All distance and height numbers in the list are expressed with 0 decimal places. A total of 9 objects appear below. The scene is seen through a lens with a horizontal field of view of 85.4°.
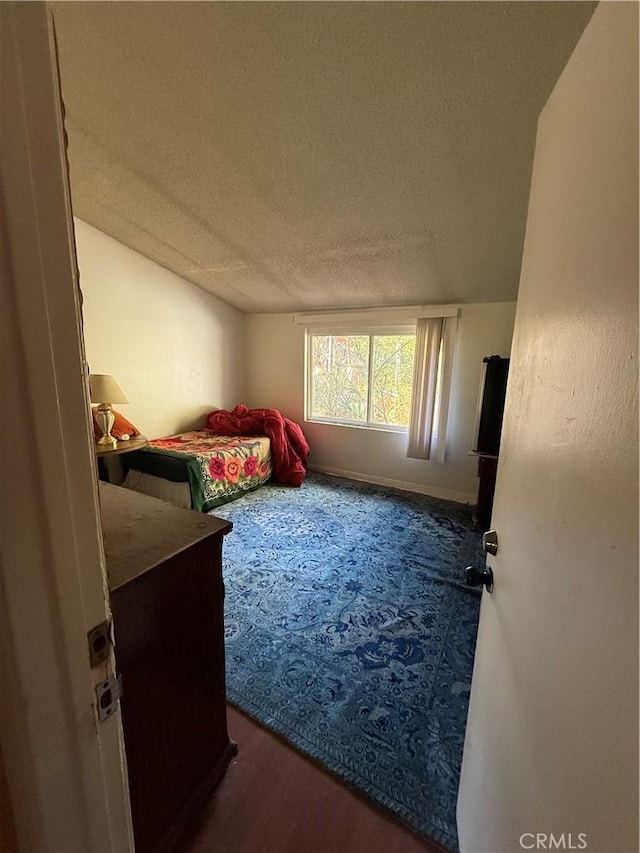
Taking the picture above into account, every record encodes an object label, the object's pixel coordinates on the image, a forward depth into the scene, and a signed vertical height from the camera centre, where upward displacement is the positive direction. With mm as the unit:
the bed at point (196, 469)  3055 -913
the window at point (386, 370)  3404 +37
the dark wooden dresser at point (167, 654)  814 -742
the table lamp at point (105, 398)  2672 -228
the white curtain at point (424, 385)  3375 -109
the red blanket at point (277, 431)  3920 -687
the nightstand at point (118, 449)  2586 -614
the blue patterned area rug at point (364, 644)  1195 -1315
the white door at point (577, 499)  352 -161
